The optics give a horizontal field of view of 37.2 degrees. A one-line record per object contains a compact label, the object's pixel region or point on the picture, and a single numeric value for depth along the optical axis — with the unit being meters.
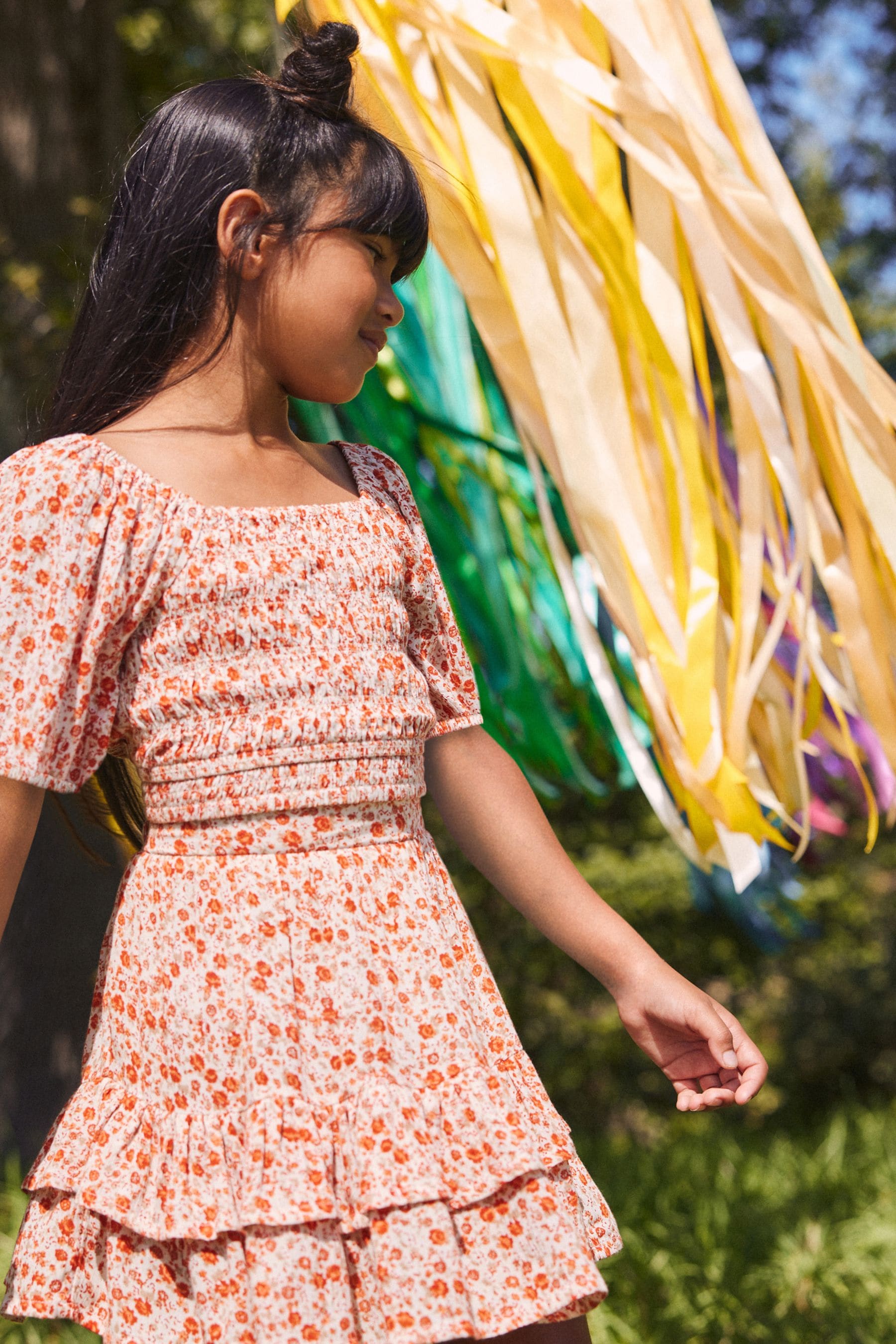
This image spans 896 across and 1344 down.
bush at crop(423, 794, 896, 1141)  5.48
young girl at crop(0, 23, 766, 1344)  1.01
